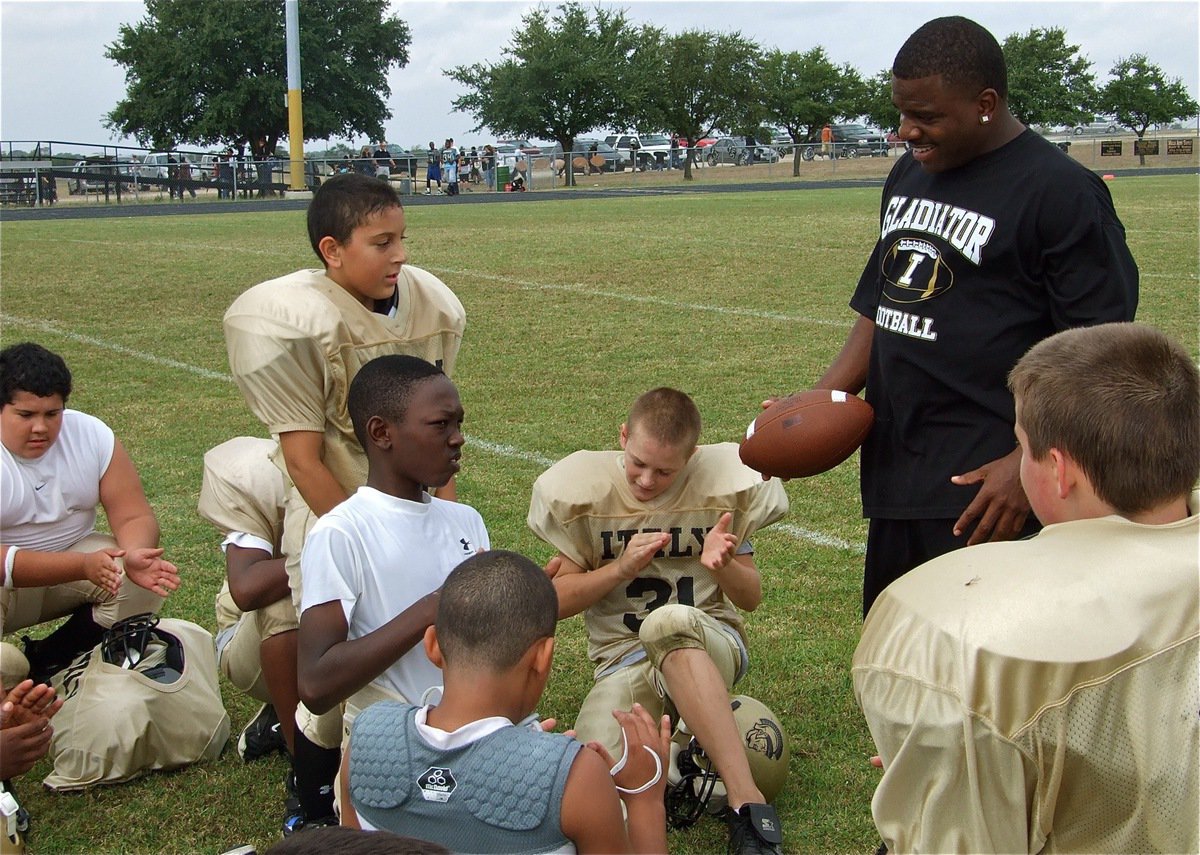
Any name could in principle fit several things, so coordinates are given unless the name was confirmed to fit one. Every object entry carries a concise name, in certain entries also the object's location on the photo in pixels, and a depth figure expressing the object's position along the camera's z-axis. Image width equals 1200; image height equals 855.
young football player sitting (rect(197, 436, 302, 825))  3.48
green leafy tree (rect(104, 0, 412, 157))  50.62
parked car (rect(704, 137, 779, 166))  47.22
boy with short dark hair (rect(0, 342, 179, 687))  3.85
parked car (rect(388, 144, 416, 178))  39.16
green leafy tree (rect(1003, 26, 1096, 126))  53.72
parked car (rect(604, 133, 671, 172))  48.03
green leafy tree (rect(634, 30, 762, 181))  56.00
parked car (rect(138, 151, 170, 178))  36.59
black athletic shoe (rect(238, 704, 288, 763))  3.77
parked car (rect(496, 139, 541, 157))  45.67
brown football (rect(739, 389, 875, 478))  3.40
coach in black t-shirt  2.95
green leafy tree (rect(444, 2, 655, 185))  54.06
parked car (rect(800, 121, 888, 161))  46.66
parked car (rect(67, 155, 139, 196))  35.06
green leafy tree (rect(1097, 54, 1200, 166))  55.78
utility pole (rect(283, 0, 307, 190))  30.19
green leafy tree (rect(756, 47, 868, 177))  58.50
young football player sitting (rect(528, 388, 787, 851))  3.33
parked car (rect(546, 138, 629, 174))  45.44
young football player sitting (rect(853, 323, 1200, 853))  1.63
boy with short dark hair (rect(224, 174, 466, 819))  3.31
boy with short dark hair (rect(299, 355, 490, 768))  2.77
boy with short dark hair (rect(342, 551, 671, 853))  2.12
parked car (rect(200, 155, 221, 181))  36.69
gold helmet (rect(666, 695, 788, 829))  3.33
